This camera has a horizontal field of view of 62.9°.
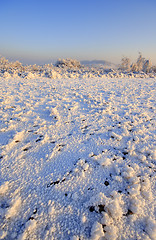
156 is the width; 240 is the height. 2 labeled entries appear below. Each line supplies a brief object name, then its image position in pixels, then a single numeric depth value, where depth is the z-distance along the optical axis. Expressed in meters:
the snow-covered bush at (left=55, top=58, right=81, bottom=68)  16.86
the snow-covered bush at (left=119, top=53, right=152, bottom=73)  17.50
